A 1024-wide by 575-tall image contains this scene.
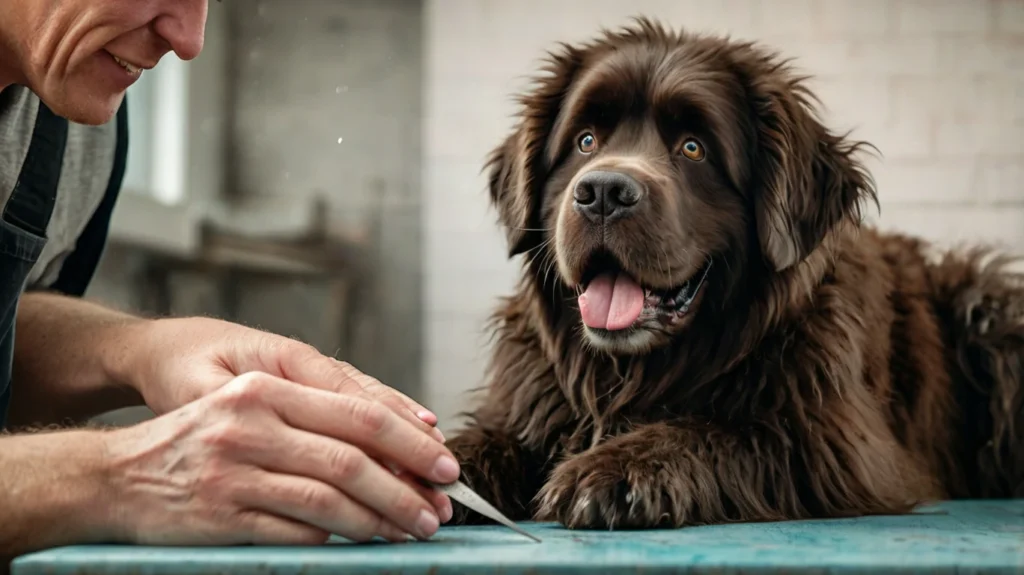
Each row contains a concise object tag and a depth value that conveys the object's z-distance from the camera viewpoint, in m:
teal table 0.80
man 0.90
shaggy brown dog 1.42
